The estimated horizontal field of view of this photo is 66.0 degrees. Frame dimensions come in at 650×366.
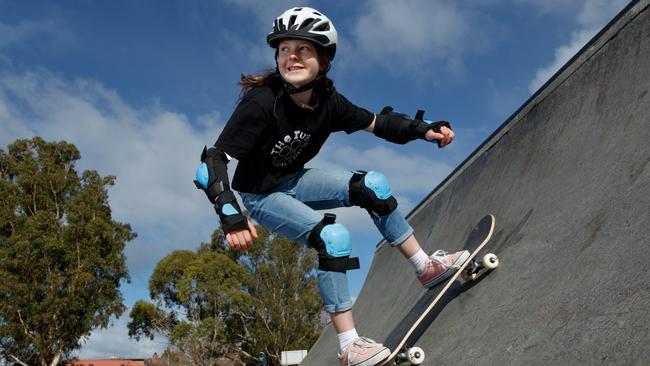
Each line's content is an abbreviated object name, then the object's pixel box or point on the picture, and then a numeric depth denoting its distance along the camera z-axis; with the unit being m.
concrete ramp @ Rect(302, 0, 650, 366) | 1.72
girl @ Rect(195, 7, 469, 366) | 2.95
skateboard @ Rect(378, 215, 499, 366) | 2.80
